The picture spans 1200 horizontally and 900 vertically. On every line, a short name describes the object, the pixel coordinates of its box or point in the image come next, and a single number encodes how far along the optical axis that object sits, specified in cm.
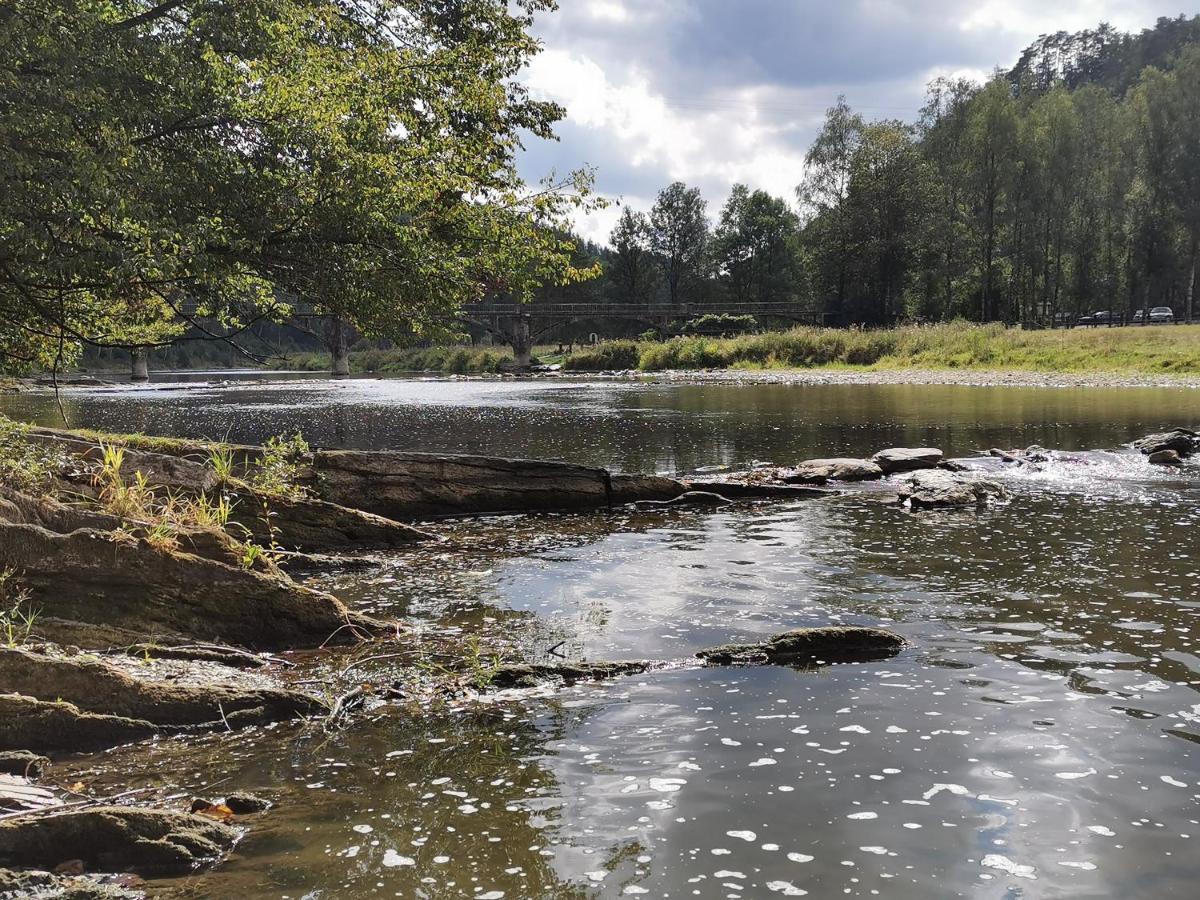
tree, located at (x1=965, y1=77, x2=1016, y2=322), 7762
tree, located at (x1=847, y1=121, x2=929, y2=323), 8438
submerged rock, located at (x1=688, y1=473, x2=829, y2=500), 1716
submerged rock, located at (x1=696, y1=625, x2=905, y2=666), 761
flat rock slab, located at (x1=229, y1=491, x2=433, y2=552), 1212
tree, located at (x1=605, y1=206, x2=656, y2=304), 14550
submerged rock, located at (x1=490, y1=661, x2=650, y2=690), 712
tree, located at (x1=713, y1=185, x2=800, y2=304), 13638
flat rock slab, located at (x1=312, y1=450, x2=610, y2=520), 1513
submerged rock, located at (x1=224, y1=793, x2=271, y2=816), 500
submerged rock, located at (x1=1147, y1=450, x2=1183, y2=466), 1972
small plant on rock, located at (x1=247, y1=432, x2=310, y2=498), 1283
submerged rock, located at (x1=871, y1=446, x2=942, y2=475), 1973
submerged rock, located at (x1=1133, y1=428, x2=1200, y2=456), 2082
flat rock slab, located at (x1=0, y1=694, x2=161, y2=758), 573
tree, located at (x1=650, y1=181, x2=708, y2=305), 14550
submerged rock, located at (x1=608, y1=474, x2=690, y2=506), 1680
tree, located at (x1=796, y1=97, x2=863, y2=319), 8919
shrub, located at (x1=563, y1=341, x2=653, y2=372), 9331
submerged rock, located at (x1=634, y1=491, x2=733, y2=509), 1664
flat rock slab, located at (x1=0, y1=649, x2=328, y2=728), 599
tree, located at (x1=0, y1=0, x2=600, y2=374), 898
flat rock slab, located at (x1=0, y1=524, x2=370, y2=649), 741
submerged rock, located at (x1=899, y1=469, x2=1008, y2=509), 1580
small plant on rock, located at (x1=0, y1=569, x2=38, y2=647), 668
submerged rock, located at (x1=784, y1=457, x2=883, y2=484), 1864
